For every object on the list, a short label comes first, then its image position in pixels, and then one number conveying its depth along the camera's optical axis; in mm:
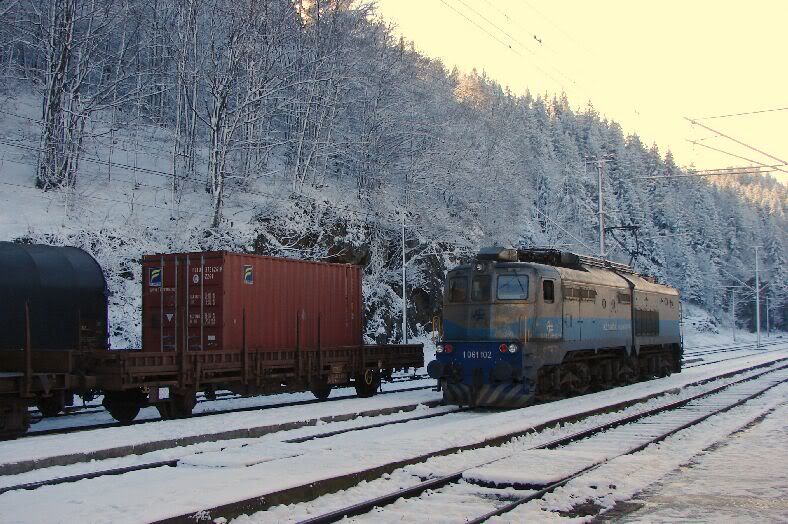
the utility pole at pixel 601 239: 37156
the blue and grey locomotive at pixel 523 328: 18125
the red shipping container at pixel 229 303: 17906
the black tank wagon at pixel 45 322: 14031
